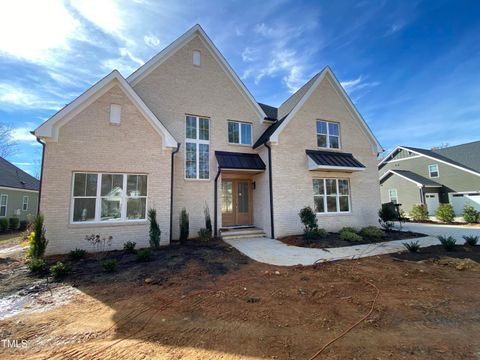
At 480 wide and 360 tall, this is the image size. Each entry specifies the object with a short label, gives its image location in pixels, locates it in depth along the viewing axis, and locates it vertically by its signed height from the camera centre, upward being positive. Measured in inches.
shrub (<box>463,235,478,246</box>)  346.9 -62.9
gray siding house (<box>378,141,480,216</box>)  903.7 +102.5
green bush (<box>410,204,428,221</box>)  799.7 -39.7
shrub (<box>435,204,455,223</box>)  719.7 -39.2
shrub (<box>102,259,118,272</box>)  239.6 -62.9
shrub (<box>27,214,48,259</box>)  273.7 -39.7
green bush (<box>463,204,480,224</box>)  693.7 -43.9
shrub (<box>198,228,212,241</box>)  392.2 -50.4
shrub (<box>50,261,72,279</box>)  227.3 -64.5
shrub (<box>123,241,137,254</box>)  322.7 -59.6
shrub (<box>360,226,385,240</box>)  432.3 -59.5
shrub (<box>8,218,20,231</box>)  750.3 -48.0
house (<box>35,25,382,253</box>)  337.1 +95.1
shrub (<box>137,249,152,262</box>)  275.1 -61.1
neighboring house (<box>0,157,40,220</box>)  764.0 +66.0
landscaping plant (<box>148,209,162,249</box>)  338.6 -40.1
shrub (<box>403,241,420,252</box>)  317.1 -65.2
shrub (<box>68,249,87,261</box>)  290.8 -61.6
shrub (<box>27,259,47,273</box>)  243.0 -62.8
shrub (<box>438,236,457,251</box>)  317.4 -61.7
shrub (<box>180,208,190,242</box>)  385.4 -35.1
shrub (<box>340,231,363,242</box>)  399.9 -61.4
